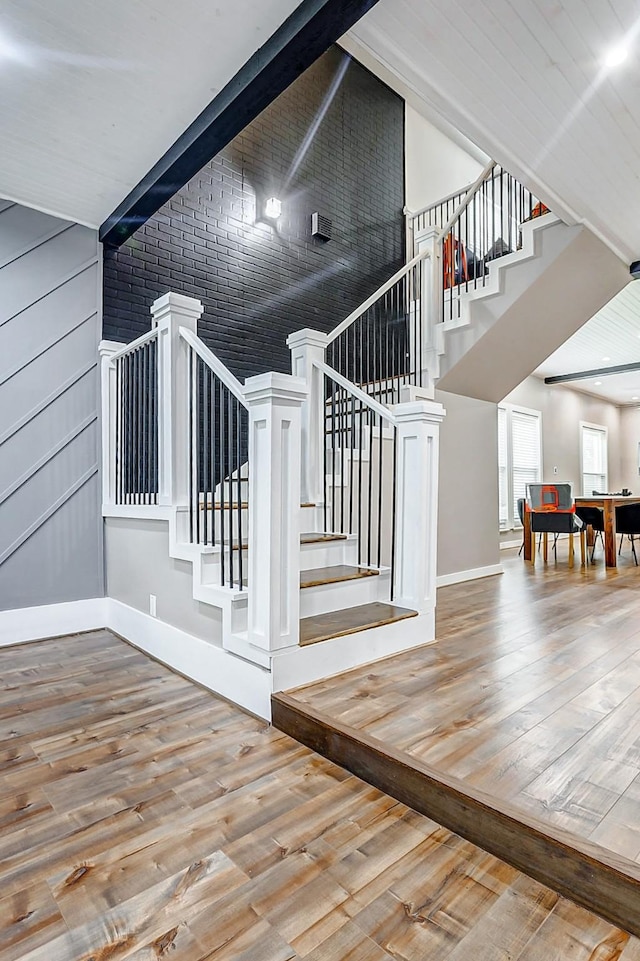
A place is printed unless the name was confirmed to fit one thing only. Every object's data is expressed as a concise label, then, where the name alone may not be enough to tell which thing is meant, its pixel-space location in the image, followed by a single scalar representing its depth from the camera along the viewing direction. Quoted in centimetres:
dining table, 595
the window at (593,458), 1013
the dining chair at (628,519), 626
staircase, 224
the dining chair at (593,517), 662
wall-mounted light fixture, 490
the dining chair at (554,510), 580
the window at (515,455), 779
